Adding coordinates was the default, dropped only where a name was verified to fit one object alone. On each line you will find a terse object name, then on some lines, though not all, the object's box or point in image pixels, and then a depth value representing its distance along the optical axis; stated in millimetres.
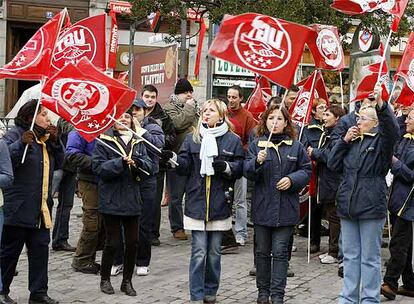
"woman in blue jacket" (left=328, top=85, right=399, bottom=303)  12289
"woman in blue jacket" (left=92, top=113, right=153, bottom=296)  13656
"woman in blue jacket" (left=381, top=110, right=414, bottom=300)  13836
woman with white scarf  13250
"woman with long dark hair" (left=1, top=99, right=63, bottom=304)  12664
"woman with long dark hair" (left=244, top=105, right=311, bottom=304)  13039
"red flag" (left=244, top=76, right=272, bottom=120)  20516
